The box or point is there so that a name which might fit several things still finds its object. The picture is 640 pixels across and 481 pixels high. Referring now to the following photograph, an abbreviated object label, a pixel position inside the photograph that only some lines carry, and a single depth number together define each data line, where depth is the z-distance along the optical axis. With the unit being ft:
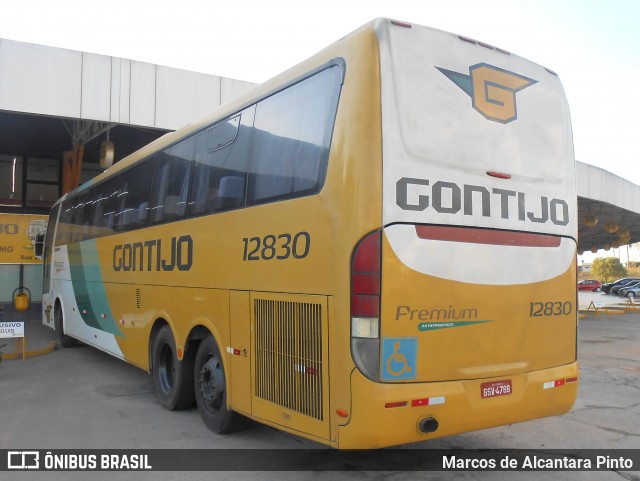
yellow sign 70.23
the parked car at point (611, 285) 181.23
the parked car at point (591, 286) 219.82
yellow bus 13.24
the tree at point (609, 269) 285.43
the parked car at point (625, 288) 170.50
